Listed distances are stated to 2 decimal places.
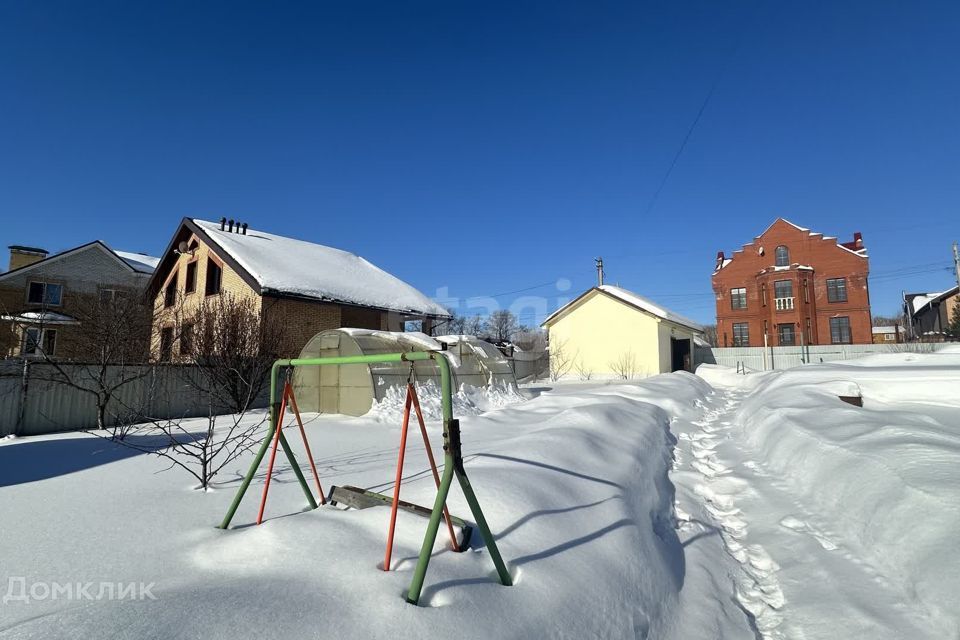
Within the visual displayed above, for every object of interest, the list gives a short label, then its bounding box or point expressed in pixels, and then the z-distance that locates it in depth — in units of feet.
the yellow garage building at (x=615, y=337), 80.89
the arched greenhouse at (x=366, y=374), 31.68
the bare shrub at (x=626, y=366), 81.76
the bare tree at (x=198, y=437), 17.08
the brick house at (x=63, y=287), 66.64
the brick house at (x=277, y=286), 46.85
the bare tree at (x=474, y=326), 208.23
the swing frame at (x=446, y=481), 6.75
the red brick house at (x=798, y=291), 100.99
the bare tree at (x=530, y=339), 199.25
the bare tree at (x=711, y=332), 199.33
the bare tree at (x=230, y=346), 36.27
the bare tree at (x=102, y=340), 30.71
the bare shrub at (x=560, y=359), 89.97
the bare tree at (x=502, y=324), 221.25
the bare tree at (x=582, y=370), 86.17
